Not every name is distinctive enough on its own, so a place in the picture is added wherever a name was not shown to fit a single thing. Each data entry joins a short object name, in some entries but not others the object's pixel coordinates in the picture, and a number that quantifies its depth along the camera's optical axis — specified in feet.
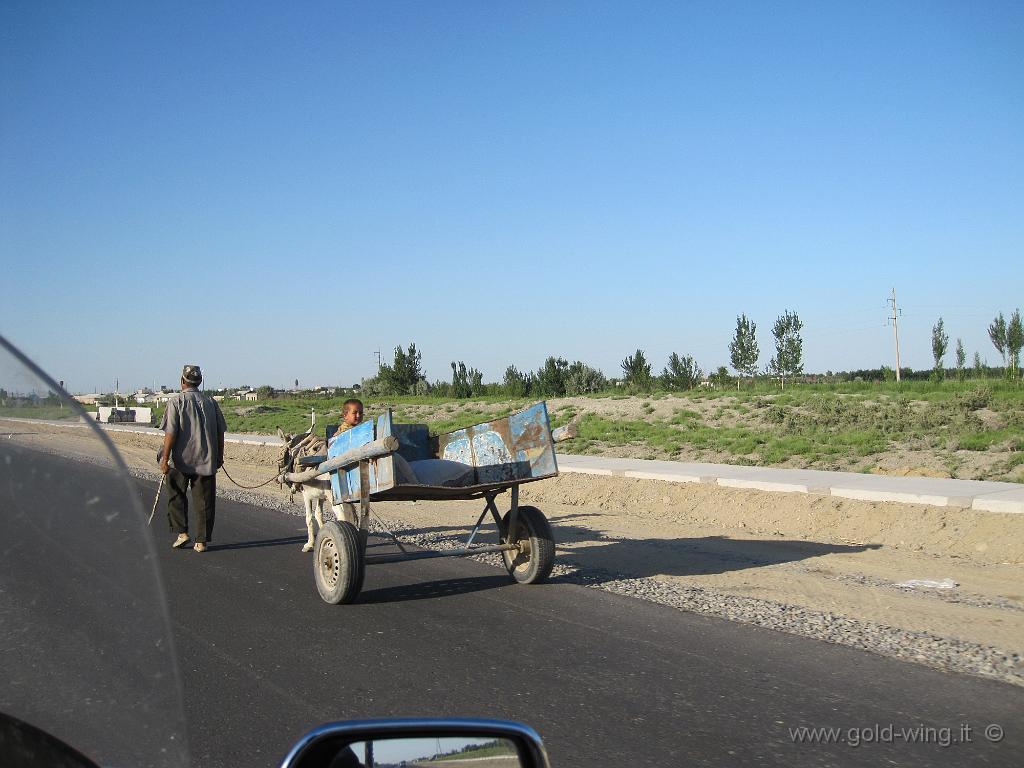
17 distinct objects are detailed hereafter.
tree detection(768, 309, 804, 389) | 239.71
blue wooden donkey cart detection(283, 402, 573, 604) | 26.27
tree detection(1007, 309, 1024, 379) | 235.61
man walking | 34.45
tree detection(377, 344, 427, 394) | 287.69
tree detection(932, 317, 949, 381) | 263.90
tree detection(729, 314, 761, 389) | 243.81
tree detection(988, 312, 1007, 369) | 251.39
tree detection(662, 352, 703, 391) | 223.10
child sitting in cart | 32.35
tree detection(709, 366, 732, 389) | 208.23
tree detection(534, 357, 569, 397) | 248.93
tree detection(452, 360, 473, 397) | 249.55
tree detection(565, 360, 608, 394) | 262.71
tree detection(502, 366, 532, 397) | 240.32
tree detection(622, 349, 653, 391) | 228.43
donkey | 34.04
